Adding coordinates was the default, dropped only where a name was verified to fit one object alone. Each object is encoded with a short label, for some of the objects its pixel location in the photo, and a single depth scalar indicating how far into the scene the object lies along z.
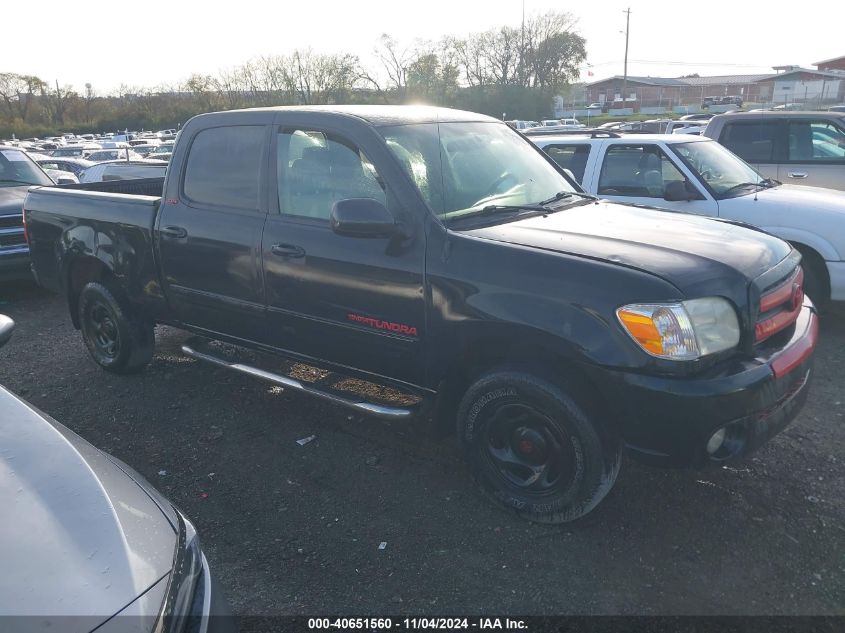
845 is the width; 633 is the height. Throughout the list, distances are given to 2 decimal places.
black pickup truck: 2.82
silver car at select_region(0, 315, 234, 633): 1.62
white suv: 5.74
